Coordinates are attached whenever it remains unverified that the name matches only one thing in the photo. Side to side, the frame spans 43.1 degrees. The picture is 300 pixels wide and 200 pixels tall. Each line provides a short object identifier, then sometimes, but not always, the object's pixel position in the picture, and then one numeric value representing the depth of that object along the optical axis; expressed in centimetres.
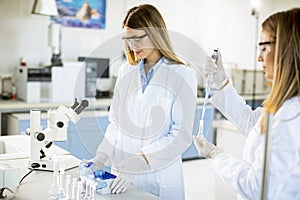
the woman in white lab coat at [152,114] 157
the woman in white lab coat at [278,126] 103
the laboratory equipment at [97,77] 384
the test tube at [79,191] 129
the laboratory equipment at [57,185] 130
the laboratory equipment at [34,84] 361
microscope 160
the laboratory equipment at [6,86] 389
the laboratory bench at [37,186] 135
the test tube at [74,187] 131
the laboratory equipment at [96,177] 135
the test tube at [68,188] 130
